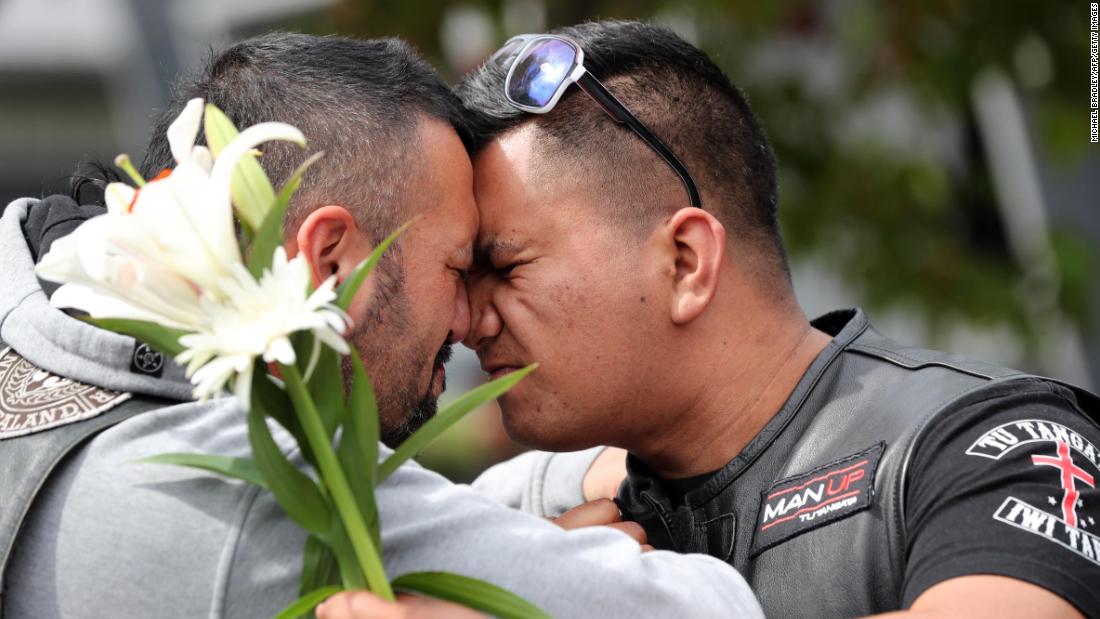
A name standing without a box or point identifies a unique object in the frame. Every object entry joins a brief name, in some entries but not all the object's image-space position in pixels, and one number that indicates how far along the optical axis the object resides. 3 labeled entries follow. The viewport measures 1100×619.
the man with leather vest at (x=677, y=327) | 3.48
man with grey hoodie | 3.32
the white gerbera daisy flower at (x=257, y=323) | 3.24
